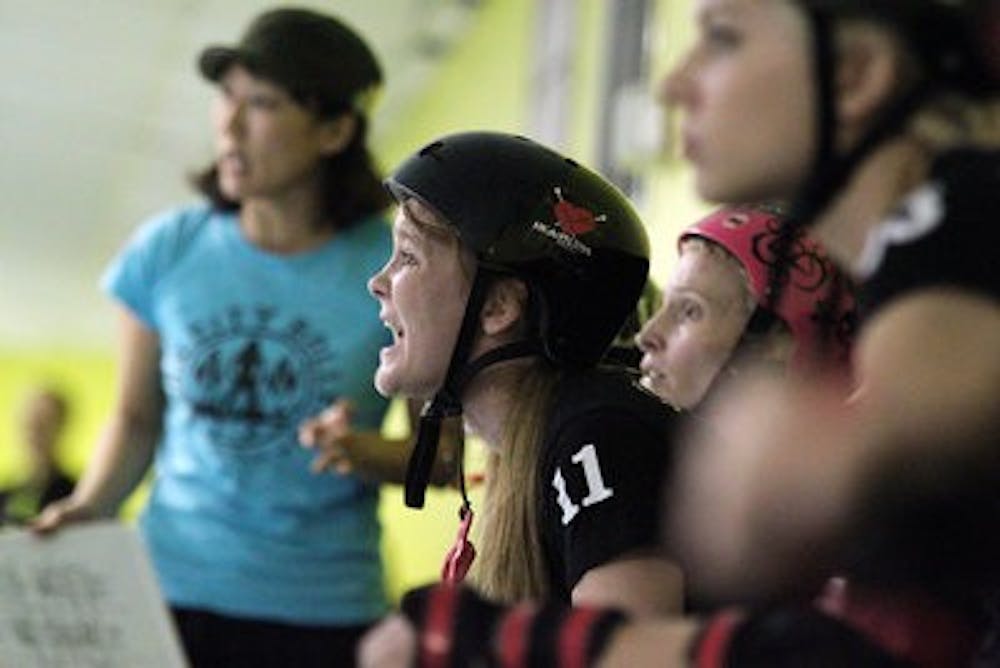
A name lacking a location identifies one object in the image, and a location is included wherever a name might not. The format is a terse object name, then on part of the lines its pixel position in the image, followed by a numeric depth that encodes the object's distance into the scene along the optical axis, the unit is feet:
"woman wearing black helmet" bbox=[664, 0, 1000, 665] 12.70
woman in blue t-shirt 19.49
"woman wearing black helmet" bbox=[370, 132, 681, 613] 16.81
